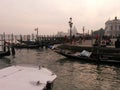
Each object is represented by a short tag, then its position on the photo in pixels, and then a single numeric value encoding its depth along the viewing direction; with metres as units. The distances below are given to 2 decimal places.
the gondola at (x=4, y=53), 11.21
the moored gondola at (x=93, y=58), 9.40
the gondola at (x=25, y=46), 18.67
